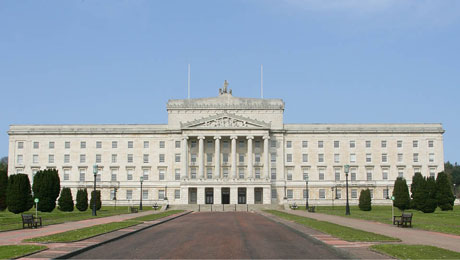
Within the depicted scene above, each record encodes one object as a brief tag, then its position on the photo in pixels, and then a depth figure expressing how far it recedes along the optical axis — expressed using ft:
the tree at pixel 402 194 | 230.68
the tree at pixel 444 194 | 222.07
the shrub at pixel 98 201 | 242.37
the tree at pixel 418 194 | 214.07
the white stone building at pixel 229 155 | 356.18
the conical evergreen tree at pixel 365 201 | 244.83
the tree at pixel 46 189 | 215.22
